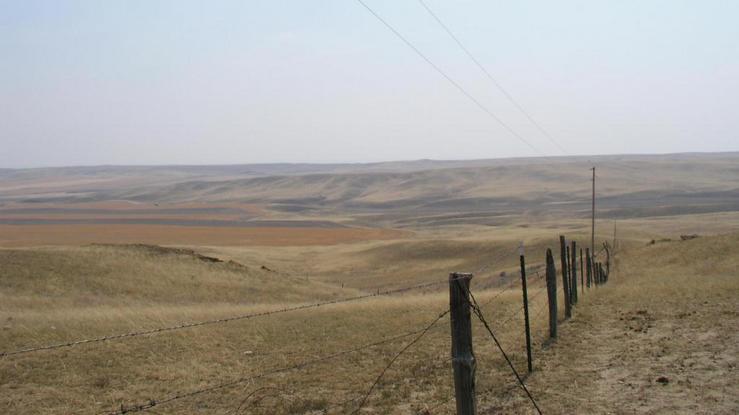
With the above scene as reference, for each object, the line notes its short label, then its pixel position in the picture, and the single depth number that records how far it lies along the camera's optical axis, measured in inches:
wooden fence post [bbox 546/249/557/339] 540.1
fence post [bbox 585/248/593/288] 951.8
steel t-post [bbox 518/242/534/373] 444.5
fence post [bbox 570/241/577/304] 728.1
